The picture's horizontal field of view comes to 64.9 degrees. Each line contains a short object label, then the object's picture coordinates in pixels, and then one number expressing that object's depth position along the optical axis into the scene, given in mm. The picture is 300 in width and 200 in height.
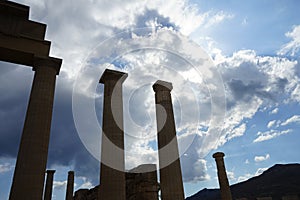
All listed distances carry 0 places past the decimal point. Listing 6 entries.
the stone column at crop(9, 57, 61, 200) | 11367
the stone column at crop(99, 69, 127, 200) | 13945
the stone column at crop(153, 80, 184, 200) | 14859
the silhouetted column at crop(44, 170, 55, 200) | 31641
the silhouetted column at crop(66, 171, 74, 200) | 33456
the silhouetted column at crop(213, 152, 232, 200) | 25700
